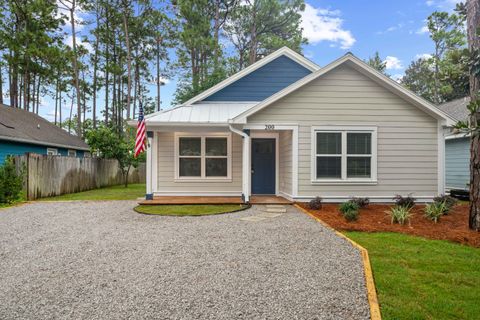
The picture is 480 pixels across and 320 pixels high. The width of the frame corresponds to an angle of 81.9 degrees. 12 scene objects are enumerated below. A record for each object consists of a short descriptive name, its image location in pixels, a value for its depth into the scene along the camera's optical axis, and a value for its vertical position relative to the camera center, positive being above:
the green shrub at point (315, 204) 8.11 -1.24
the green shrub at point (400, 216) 6.44 -1.26
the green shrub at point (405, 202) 8.03 -1.15
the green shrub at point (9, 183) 9.40 -0.81
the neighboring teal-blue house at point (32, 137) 13.33 +1.31
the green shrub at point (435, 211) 6.61 -1.17
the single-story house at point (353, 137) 8.74 +0.82
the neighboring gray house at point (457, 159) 11.31 +0.17
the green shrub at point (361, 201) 8.11 -1.16
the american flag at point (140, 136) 8.72 +0.78
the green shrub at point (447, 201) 7.31 -1.09
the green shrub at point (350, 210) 6.66 -1.22
